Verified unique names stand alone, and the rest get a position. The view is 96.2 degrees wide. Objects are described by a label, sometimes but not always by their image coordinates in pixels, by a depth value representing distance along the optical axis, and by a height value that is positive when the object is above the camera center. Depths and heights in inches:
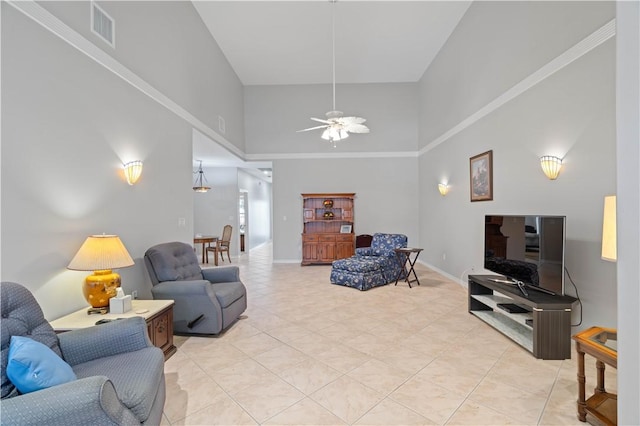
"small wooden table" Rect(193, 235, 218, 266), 287.6 -27.5
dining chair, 309.3 -31.4
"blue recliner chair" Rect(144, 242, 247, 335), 123.4 -36.7
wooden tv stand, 103.9 -43.7
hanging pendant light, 336.8 +40.3
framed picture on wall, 174.1 +22.3
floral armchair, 205.2 -40.6
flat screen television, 109.3 -16.2
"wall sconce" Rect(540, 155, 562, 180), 124.0 +19.8
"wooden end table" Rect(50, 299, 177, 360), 88.1 -35.2
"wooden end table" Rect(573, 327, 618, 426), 68.7 -44.8
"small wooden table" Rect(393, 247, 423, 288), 208.8 -34.9
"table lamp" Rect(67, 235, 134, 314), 93.6 -17.3
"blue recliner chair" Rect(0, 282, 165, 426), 45.9 -31.7
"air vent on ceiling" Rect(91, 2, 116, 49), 108.1 +73.6
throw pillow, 51.6 -28.7
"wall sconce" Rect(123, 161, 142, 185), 125.9 +18.4
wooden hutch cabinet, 296.2 -18.2
